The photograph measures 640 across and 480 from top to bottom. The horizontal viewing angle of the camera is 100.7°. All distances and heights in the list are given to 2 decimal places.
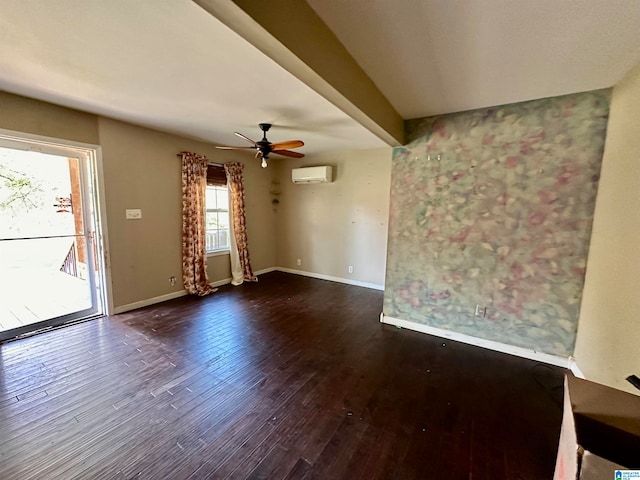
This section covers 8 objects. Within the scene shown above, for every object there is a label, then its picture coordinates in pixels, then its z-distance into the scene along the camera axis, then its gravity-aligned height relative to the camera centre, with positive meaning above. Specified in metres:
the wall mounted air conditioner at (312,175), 4.98 +0.70
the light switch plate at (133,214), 3.60 -0.09
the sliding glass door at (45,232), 2.85 -0.31
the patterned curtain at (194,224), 4.16 -0.25
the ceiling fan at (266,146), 3.01 +0.76
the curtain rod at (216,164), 4.53 +0.79
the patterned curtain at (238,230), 4.92 -0.39
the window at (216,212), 4.71 -0.05
